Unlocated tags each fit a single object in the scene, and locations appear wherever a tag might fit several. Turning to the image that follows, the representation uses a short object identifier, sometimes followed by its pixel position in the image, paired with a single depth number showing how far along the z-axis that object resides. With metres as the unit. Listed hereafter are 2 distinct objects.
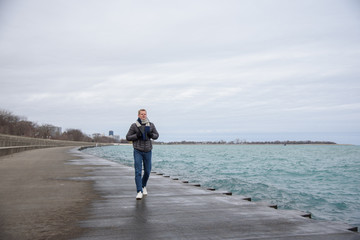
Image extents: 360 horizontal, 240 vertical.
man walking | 8.20
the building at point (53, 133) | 180.86
